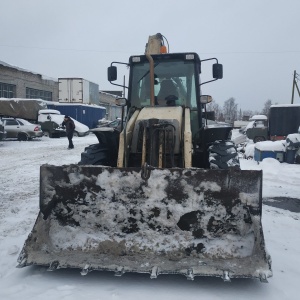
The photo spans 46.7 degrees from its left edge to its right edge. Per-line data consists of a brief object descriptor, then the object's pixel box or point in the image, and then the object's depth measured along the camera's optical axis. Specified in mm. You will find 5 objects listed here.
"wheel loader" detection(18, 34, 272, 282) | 3160
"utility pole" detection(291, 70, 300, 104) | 30584
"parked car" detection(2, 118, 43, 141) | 20766
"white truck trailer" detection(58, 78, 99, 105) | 31484
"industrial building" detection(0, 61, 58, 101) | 30956
